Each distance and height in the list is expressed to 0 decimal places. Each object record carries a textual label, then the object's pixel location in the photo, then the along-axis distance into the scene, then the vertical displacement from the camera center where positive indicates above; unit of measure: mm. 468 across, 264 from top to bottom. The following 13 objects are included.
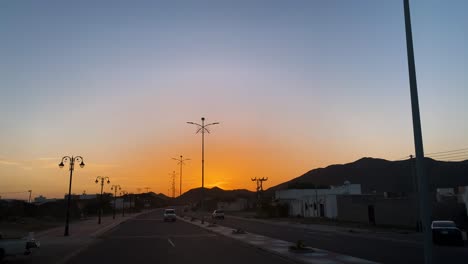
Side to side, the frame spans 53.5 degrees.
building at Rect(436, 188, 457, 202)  58603 +2607
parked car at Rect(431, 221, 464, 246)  28406 -1188
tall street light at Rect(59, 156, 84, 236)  38075 +4119
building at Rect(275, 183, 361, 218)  70125 +2202
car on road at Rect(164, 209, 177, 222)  69938 -103
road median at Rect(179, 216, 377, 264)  19234 -1765
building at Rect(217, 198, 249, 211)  165375 +3597
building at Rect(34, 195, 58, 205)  167500 +6181
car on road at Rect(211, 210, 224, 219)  80638 +23
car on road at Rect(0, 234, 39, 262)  18547 -1236
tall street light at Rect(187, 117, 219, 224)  54838 +5643
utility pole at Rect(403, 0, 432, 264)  10469 +1585
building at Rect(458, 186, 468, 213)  47006 +1979
